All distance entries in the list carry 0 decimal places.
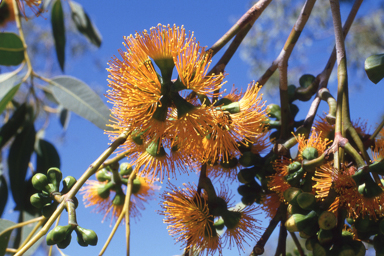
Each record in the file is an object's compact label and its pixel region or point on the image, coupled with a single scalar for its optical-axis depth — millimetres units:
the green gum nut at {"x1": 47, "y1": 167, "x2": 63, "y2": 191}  377
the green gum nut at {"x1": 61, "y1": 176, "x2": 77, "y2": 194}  376
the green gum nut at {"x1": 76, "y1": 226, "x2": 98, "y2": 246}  359
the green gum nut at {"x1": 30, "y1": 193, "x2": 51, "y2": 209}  375
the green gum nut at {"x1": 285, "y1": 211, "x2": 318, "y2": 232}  362
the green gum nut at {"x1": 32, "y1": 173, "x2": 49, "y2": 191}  377
